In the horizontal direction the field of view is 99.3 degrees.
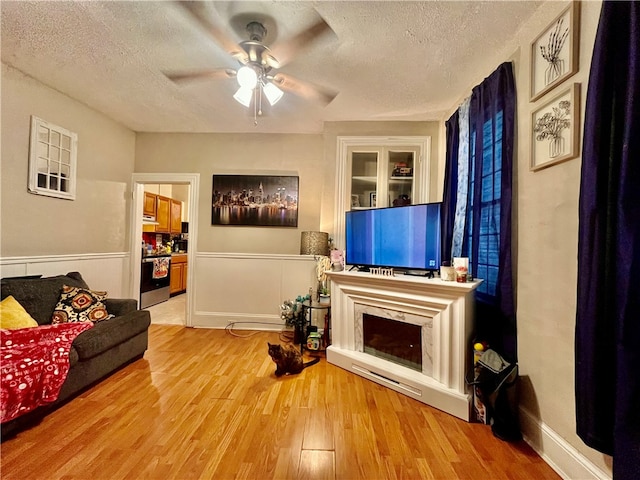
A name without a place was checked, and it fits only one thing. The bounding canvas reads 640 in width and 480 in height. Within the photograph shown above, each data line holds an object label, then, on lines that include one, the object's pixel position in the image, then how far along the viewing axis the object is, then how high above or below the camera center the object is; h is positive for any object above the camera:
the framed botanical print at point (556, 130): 1.34 +0.64
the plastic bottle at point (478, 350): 1.81 -0.70
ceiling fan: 1.64 +1.25
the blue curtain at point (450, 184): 2.51 +0.58
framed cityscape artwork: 3.63 +0.53
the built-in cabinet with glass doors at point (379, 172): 3.11 +0.83
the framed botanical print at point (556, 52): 1.35 +1.06
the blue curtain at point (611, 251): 1.02 +0.00
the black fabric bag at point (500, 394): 1.62 -0.91
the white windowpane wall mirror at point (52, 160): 2.51 +0.72
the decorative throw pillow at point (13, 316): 1.86 -0.59
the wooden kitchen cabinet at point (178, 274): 5.54 -0.77
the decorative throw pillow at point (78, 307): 2.22 -0.62
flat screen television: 2.12 +0.05
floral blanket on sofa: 1.49 -0.79
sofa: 1.85 -0.81
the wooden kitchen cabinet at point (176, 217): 5.72 +0.44
